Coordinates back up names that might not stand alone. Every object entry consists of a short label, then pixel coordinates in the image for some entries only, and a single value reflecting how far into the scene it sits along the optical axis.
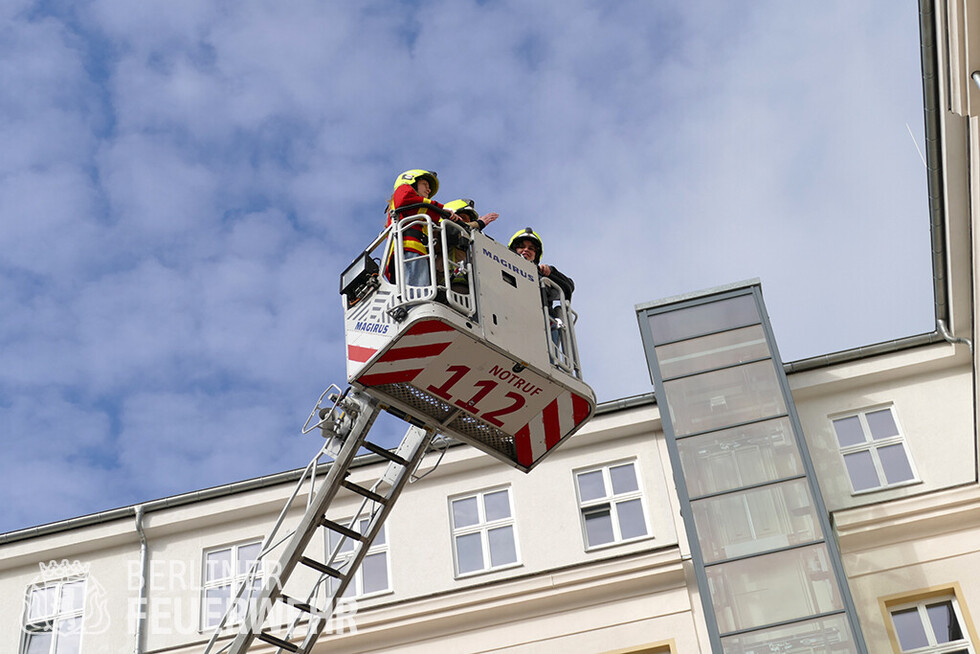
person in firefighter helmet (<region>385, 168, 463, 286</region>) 10.23
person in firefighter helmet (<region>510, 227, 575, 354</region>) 11.52
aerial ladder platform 9.88
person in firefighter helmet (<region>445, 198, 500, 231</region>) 11.20
